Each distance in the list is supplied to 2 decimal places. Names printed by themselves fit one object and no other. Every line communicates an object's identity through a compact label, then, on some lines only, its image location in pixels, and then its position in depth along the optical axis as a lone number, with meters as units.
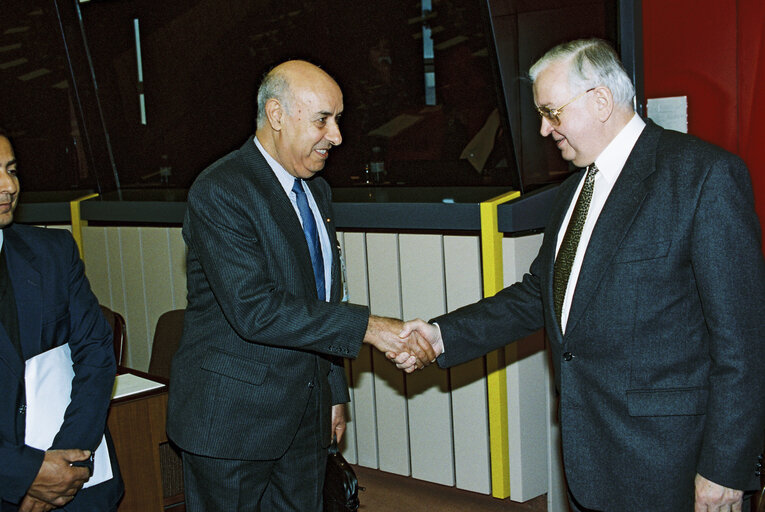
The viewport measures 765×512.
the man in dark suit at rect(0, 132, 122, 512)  2.07
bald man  2.20
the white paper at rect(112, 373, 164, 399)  2.77
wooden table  2.64
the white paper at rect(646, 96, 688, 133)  3.74
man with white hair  1.73
